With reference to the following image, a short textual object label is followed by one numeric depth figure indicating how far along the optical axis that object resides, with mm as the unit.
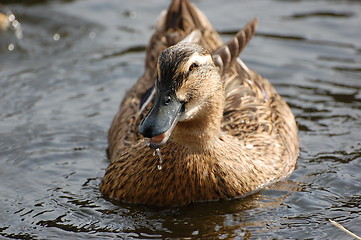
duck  7348
